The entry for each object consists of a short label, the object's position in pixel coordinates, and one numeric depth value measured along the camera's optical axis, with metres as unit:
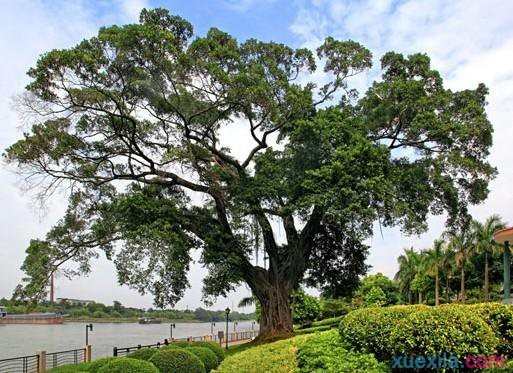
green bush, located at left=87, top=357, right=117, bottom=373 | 12.39
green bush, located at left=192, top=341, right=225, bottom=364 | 16.09
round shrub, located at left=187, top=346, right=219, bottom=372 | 14.27
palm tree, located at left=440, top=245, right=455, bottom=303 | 52.02
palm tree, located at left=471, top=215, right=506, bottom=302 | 45.62
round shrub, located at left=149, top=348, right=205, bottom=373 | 11.90
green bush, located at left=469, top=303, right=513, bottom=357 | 7.88
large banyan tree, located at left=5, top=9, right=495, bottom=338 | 21.47
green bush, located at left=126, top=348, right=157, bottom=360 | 13.17
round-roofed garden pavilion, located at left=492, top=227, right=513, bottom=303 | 17.02
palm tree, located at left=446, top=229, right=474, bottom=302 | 47.84
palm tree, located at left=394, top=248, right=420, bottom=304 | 64.62
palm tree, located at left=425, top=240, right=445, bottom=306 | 53.91
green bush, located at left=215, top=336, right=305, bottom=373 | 8.89
